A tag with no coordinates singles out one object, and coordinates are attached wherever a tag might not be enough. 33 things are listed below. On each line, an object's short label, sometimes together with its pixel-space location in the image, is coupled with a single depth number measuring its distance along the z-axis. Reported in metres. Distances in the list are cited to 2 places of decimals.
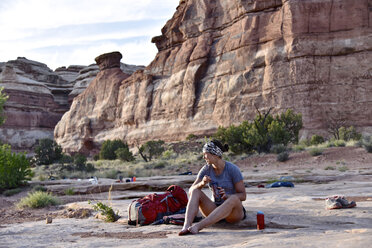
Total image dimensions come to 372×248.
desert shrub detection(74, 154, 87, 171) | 25.88
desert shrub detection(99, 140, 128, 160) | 37.41
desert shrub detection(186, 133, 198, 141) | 39.16
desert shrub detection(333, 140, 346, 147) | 23.28
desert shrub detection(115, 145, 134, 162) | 32.06
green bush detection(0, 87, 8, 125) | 16.77
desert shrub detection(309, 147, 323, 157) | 20.25
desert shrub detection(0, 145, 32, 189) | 14.37
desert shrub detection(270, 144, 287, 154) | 22.61
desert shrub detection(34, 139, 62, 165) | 32.16
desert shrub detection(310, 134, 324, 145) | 28.11
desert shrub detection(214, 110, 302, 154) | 24.86
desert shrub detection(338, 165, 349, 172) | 15.05
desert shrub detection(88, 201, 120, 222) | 6.59
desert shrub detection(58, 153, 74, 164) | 28.76
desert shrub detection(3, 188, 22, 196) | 13.51
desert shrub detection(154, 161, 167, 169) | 24.64
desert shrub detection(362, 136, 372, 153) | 18.92
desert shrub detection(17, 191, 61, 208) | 9.89
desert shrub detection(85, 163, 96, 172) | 25.33
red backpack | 5.84
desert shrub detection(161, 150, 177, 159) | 32.48
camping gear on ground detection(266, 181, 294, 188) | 10.80
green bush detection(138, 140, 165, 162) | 32.94
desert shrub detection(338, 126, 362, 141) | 28.66
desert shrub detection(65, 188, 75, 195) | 12.66
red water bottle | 4.78
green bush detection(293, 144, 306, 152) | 22.65
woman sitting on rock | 4.93
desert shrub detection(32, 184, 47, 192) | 13.50
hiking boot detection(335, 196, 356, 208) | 5.82
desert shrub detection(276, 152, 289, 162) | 20.11
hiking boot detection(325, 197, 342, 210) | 5.78
